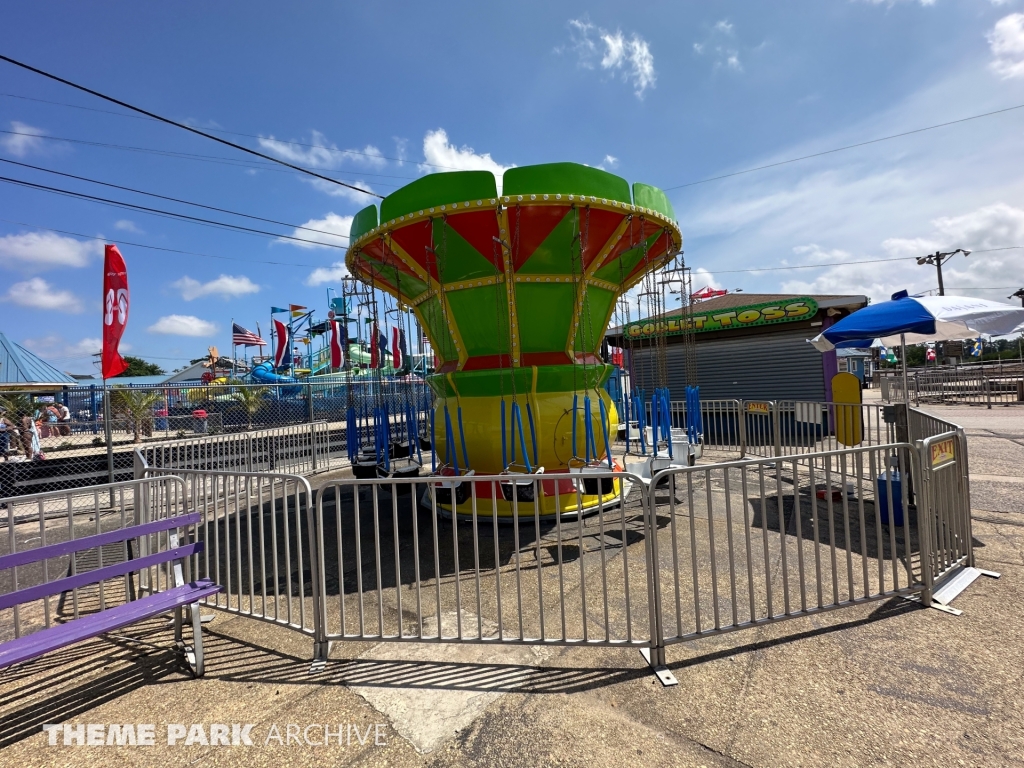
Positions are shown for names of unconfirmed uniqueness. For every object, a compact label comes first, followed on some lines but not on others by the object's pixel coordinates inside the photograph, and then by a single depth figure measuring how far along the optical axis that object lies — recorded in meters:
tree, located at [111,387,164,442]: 12.48
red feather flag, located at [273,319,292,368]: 30.91
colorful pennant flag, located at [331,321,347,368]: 29.73
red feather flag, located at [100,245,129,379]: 7.05
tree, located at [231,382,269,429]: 13.52
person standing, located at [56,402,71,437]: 9.17
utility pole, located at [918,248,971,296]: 32.06
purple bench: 2.42
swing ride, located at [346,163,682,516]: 5.33
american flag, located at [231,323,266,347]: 34.62
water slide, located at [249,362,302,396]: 31.22
